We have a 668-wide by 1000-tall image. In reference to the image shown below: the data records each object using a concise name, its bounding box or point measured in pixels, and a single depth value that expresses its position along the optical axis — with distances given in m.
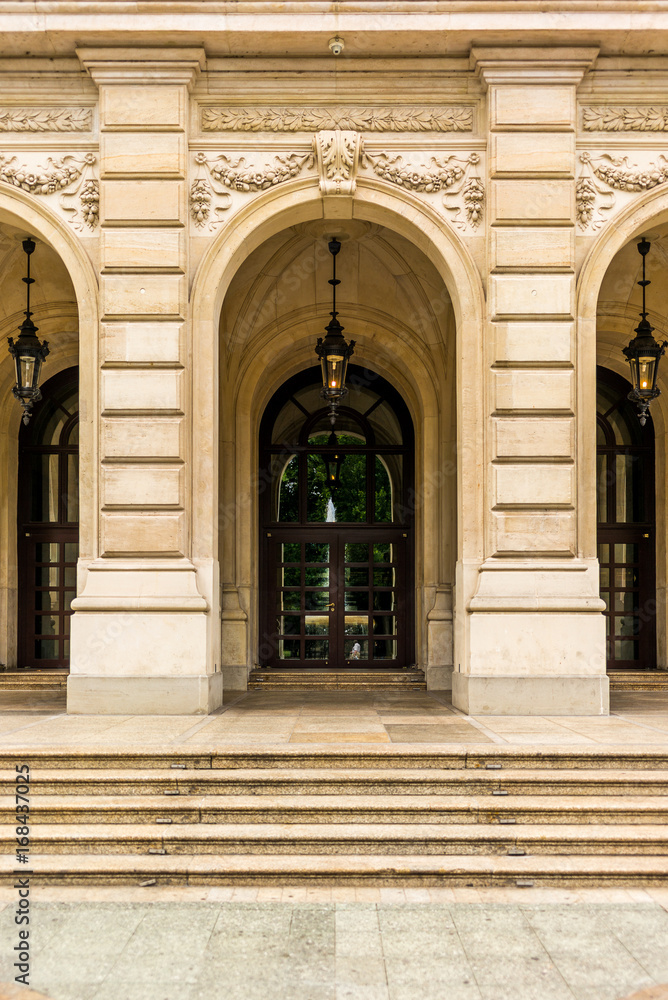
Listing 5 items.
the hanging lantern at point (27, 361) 10.45
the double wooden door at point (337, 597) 13.69
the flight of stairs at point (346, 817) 5.67
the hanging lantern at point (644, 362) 10.71
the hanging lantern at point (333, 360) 11.02
